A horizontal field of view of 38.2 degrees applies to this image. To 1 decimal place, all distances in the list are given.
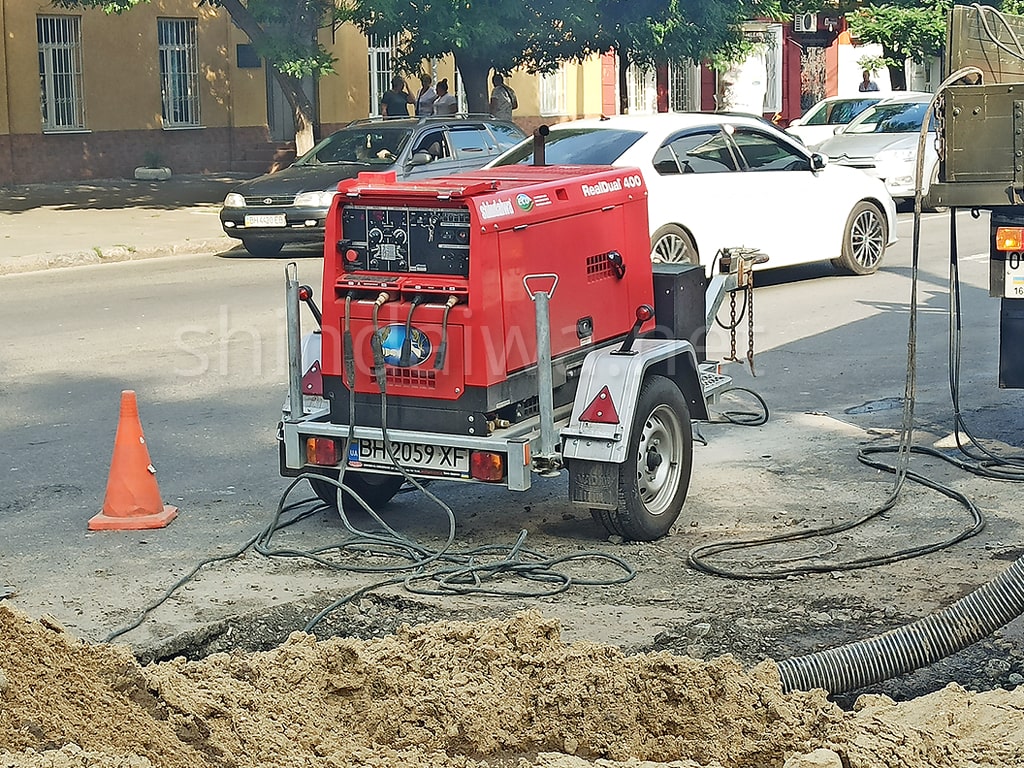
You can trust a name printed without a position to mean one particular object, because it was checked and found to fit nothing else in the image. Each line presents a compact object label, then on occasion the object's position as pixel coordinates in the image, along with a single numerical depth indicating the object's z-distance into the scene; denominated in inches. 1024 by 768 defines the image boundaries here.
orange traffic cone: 270.4
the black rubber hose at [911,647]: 183.2
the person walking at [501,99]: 1001.5
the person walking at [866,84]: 1353.3
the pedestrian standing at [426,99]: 1003.9
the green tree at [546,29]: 882.8
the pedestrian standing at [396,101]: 1007.0
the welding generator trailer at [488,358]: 245.6
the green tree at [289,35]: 884.0
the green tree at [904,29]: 1318.9
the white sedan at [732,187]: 510.3
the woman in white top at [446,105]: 978.7
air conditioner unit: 1660.9
